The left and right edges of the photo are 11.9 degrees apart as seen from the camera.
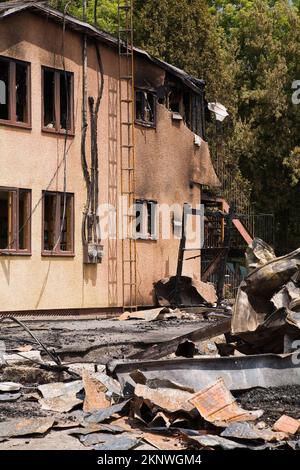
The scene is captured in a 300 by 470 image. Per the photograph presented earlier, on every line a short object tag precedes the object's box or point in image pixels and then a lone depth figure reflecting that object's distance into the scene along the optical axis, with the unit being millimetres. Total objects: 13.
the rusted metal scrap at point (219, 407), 14682
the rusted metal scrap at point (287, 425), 14112
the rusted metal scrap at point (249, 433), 13494
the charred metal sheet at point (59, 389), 17204
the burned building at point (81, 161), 36493
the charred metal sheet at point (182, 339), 20962
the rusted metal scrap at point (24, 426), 14052
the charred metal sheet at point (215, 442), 13021
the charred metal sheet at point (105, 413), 15024
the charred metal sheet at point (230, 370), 16598
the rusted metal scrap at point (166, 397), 14828
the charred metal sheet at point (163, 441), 13191
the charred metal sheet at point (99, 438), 13506
